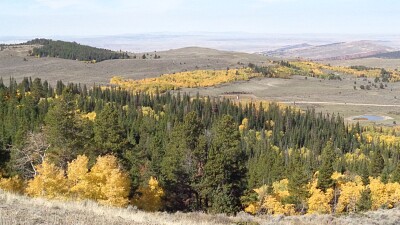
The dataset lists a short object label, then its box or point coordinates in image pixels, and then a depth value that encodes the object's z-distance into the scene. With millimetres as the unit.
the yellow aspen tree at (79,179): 38875
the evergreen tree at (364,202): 60528
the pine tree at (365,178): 73188
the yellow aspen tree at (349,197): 63406
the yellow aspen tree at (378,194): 63997
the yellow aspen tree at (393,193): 64312
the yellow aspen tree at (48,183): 38656
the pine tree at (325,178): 64875
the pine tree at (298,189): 62656
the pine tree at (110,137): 50562
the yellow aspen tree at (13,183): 51097
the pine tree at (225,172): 54812
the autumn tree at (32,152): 52372
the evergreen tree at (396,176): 73375
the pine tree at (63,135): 47781
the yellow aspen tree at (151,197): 52438
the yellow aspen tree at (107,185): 40469
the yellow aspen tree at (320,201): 61125
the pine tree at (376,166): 85500
